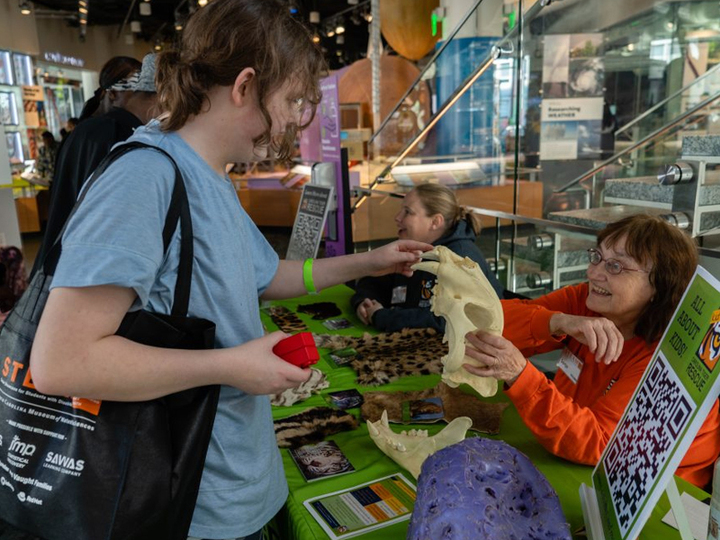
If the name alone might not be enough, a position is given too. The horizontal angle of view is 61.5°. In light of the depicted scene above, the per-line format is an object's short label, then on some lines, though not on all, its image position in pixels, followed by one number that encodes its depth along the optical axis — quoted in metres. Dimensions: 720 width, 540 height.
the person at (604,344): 1.49
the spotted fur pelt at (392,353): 2.29
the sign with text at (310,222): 4.07
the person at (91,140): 2.34
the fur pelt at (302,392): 2.06
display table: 1.34
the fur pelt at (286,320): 2.92
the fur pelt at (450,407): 1.83
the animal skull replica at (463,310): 1.43
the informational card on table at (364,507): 1.35
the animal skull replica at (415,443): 1.60
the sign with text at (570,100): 5.97
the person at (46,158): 9.64
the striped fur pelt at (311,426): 1.76
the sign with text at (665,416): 0.83
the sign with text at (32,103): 11.97
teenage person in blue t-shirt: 0.84
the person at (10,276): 3.50
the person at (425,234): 3.09
